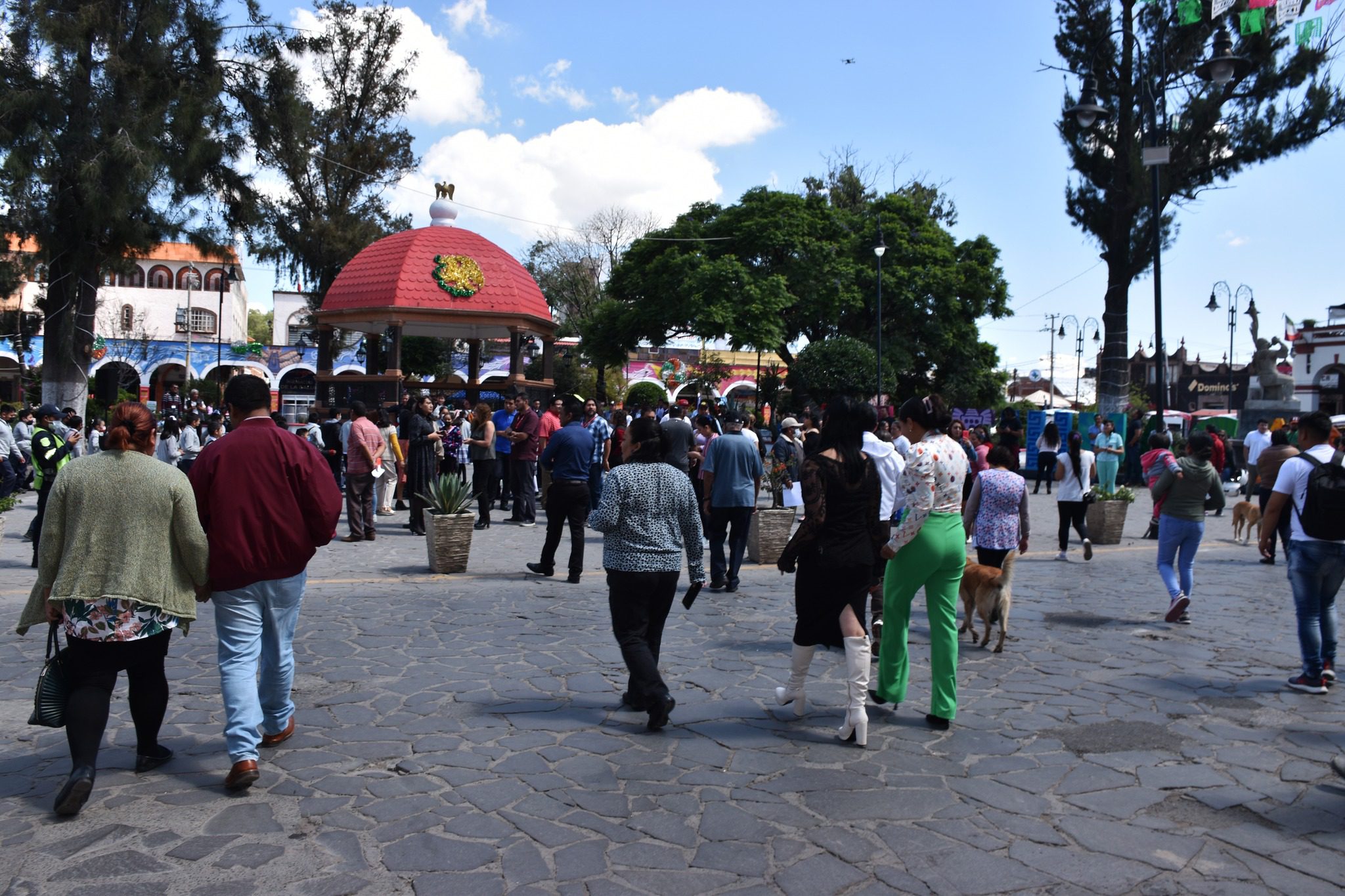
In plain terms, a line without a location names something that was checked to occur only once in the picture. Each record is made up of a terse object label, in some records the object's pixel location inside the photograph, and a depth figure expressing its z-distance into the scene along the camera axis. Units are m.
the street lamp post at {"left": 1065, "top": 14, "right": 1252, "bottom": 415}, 16.22
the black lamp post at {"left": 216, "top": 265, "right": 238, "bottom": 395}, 49.31
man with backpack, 6.04
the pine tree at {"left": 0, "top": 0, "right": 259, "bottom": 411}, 21.22
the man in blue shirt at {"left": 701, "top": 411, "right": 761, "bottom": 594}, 9.71
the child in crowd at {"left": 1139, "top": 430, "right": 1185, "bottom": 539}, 8.37
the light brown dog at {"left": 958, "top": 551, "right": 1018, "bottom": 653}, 7.33
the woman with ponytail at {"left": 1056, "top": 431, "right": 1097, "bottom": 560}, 12.66
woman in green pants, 5.44
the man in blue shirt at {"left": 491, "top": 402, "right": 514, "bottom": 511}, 15.80
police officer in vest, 10.02
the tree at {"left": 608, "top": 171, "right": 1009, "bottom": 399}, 35.72
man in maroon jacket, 4.44
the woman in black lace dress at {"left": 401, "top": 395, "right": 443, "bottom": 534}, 14.26
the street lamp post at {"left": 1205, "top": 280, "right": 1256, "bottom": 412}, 44.59
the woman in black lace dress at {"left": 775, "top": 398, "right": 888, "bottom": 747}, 5.18
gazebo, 23.78
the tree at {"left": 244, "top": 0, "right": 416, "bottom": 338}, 33.41
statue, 28.14
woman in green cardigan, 4.15
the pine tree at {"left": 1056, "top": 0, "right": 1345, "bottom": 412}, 26.36
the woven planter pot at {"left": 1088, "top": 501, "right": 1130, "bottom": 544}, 14.25
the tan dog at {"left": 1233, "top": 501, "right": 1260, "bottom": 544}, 14.11
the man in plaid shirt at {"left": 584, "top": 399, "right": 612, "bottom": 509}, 15.12
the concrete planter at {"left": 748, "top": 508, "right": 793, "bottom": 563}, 11.66
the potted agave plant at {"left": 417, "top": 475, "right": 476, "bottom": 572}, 10.43
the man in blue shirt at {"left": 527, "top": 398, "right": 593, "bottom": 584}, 9.84
